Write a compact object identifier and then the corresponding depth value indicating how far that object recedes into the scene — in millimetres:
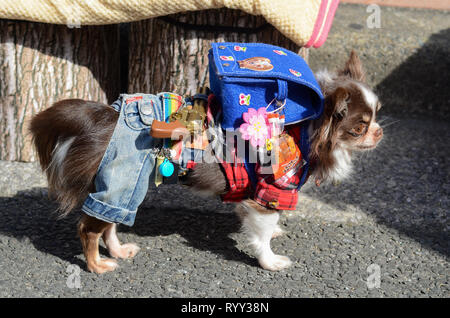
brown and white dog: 2773
